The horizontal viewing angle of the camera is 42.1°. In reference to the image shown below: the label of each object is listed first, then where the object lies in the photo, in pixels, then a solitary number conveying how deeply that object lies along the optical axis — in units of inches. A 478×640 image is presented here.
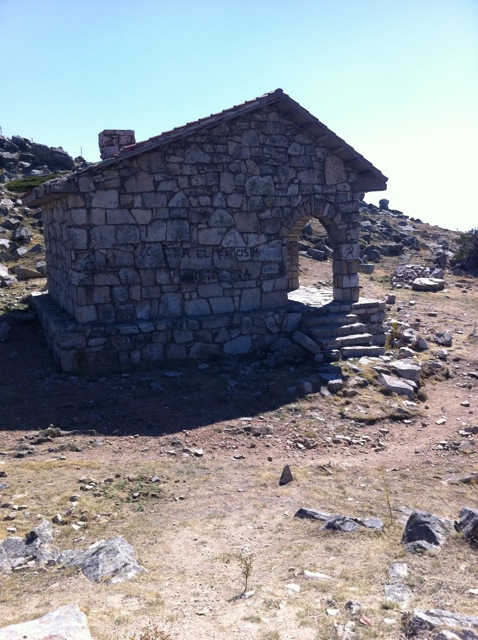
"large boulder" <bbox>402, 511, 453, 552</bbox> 202.5
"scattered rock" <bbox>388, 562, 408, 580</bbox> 182.1
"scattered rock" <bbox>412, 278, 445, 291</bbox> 767.7
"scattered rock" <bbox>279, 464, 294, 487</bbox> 281.9
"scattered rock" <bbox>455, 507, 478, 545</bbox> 204.4
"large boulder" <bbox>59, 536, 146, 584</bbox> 188.4
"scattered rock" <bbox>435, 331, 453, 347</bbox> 518.3
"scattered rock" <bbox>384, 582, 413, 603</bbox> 168.1
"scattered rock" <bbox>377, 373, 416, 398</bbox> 406.3
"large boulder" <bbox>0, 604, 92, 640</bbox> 144.5
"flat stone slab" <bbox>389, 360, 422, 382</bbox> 427.5
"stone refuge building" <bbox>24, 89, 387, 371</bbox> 406.0
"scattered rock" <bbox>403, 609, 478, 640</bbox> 146.1
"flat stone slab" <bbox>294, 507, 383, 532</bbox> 223.1
